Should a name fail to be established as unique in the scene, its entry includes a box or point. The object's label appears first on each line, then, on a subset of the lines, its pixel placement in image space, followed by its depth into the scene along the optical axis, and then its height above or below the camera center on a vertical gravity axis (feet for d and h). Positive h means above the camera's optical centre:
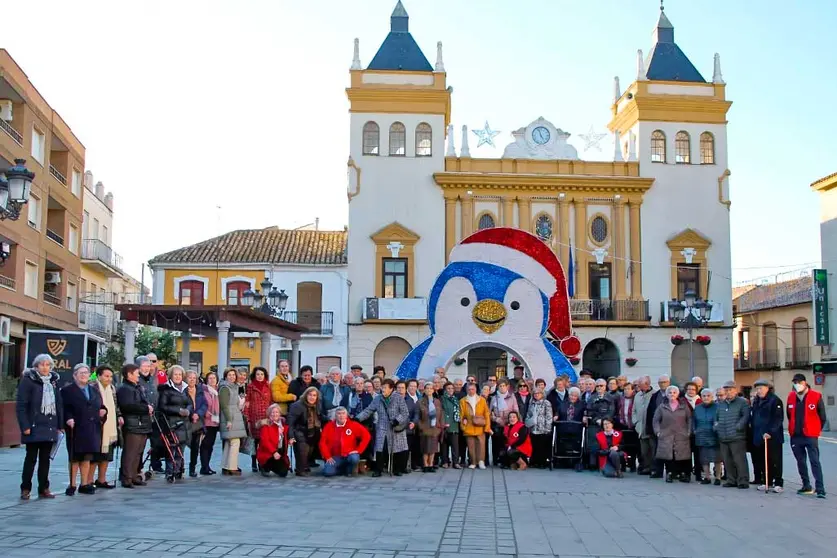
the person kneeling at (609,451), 50.62 -4.03
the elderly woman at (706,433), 48.16 -2.87
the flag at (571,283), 105.81 +10.40
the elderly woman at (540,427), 55.52 -2.98
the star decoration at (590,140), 120.16 +28.99
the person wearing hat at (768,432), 44.47 -2.56
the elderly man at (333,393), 51.31 -1.07
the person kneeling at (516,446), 54.75 -4.02
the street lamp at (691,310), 84.89 +6.02
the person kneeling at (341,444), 48.26 -3.53
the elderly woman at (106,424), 39.78 -2.18
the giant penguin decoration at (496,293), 64.59 +5.42
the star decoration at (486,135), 117.80 +28.86
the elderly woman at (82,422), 38.55 -2.02
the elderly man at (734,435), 46.32 -2.81
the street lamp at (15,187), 41.77 +7.91
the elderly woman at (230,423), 48.19 -2.54
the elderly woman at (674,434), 49.01 -2.95
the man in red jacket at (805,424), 42.83 -2.12
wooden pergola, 66.18 +3.73
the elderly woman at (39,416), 36.73 -1.72
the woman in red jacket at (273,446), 47.65 -3.59
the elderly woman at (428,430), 52.34 -3.02
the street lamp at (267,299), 79.05 +6.07
